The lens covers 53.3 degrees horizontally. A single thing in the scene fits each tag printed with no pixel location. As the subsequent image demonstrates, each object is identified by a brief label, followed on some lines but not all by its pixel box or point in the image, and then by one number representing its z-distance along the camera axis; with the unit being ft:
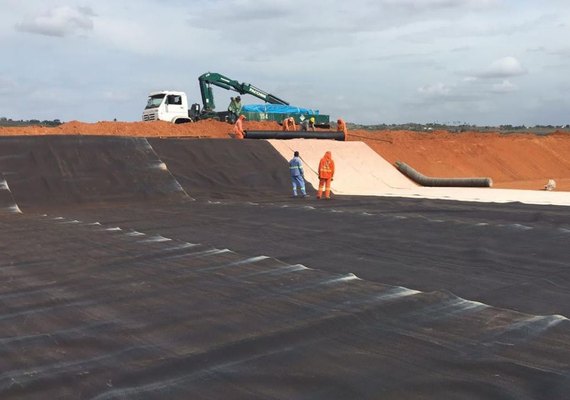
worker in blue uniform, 54.80
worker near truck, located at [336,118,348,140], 89.57
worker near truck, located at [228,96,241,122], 104.22
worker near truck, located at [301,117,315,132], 104.63
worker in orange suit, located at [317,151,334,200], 53.62
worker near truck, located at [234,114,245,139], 76.84
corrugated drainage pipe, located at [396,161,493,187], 68.18
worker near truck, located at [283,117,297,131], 96.63
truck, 98.48
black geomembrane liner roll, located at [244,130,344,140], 78.33
